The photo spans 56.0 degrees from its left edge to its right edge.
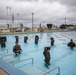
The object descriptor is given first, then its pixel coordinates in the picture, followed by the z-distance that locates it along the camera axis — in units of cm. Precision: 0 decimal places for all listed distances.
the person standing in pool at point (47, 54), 463
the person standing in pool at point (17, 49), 601
